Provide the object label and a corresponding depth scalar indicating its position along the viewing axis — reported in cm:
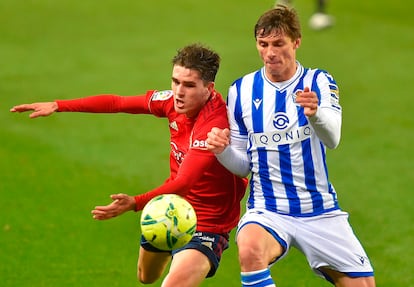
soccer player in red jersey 1552
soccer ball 1449
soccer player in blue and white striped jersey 1548
